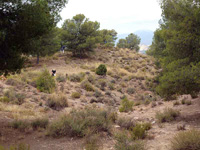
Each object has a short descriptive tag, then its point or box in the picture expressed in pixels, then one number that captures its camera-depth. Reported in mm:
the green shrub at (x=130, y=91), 21534
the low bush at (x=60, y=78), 19030
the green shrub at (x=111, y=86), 21167
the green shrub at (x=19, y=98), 11791
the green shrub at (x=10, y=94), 12058
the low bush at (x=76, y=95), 15799
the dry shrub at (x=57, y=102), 12570
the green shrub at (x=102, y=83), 21086
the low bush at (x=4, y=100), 11553
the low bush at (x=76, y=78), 20516
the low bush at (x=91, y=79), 21092
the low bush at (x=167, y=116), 9141
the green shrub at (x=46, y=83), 15670
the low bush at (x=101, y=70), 24197
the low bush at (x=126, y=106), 13279
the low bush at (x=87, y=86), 18792
